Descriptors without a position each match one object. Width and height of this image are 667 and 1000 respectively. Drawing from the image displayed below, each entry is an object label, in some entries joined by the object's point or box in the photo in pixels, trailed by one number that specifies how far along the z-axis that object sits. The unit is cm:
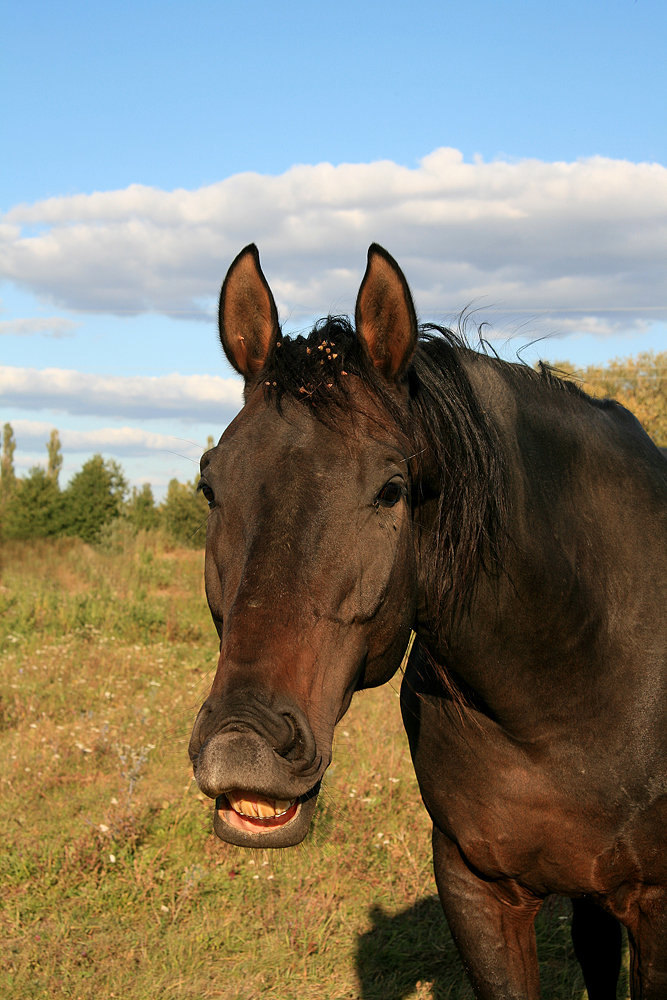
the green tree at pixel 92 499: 2262
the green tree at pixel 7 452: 3189
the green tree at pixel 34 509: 2214
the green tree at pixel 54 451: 3770
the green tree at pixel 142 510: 2253
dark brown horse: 202
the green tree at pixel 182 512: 2120
